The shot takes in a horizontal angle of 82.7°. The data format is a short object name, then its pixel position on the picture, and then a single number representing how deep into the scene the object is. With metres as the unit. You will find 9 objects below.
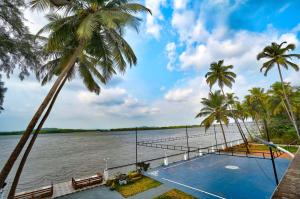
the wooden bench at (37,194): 12.77
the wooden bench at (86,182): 14.37
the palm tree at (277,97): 31.83
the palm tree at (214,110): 27.08
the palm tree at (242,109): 40.84
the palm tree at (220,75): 27.63
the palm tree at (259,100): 37.50
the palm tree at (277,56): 22.52
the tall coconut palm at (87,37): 7.24
